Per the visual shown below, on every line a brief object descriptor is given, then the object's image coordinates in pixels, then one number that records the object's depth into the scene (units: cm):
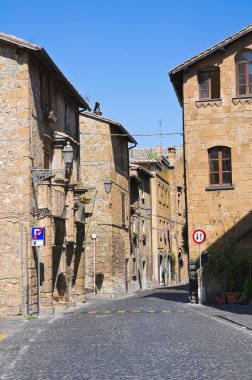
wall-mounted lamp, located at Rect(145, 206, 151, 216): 5277
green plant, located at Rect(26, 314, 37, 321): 2046
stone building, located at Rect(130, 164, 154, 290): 4825
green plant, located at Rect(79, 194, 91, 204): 3014
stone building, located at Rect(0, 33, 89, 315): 2172
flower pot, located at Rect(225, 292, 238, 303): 2503
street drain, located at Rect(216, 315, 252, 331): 1568
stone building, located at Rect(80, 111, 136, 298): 3844
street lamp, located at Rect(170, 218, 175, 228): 6638
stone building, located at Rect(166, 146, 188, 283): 6725
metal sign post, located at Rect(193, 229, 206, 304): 2453
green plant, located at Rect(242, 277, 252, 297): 2444
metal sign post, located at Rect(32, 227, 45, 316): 2028
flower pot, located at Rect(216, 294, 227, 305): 2522
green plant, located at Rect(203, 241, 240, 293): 2548
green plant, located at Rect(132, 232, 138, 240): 4791
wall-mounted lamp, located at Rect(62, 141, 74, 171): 2241
